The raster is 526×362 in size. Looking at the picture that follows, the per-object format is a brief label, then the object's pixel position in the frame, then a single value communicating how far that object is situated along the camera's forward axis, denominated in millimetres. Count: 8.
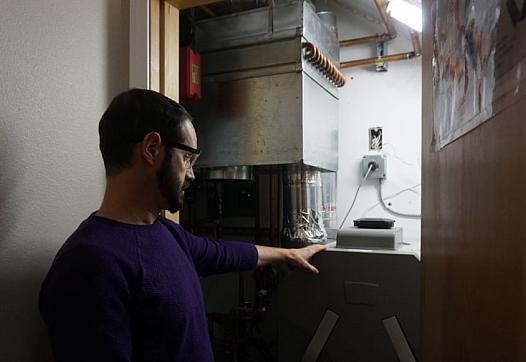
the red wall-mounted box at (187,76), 1713
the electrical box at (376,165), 2357
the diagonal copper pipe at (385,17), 1938
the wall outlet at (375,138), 2414
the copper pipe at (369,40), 2355
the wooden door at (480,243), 387
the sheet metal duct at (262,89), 1822
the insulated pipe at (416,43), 2150
